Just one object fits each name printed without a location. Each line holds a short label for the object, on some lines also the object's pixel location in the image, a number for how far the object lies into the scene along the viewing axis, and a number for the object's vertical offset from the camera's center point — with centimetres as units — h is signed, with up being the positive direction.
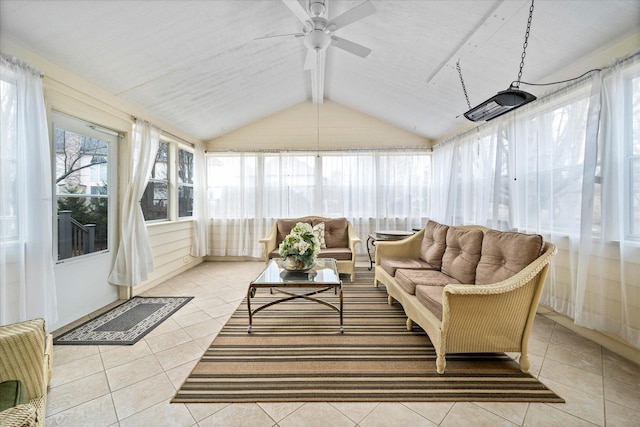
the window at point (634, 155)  194 +41
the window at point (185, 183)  457 +41
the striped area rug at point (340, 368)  160 -118
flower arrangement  264 -44
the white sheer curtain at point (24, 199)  192 +4
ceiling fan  192 +150
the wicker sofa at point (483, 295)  175 -69
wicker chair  118 -75
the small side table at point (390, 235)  414 -47
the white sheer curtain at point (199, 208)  482 -5
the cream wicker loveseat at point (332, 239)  381 -54
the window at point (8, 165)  189 +30
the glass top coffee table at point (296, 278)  234 -71
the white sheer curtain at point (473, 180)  323 +42
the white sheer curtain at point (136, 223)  311 -22
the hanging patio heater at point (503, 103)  197 +88
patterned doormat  226 -120
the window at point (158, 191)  379 +22
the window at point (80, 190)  253 +16
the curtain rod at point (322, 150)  514 +115
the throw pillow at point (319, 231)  289 -29
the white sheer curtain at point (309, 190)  515 +34
